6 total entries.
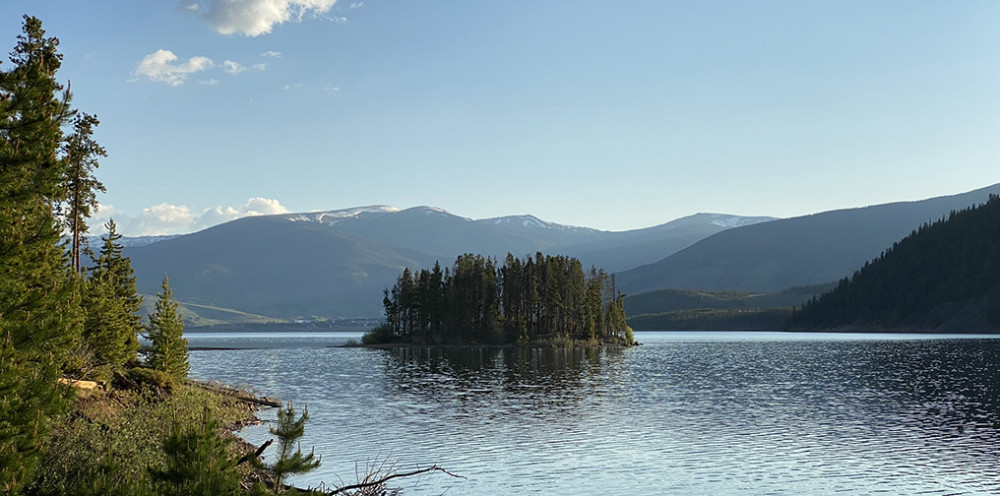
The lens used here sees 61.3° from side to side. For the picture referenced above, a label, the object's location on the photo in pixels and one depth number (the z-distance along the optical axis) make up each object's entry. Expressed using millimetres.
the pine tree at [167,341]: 59562
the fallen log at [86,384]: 45041
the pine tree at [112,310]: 54000
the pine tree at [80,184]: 67312
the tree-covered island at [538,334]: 197250
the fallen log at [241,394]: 66300
